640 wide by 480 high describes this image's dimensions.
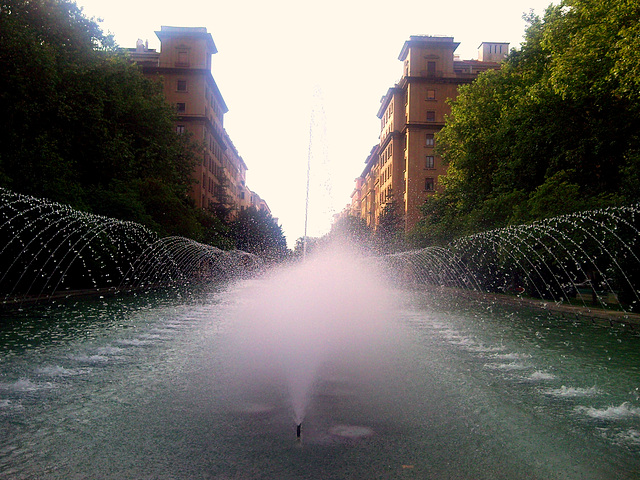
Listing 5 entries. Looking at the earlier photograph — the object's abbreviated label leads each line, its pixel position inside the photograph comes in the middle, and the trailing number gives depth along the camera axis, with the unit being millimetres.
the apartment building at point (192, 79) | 71562
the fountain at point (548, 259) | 18922
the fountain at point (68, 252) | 20375
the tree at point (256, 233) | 79062
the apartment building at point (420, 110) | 70938
